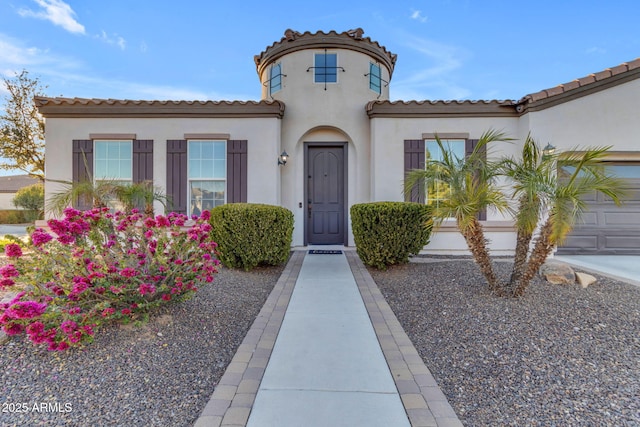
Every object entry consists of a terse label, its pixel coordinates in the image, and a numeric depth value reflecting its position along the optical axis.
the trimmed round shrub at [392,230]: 5.04
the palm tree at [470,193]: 3.63
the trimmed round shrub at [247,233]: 5.00
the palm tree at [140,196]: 6.30
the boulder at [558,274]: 4.33
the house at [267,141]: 6.70
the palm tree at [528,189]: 3.53
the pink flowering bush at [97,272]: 2.38
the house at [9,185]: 26.28
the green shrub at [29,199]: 17.72
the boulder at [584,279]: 4.31
